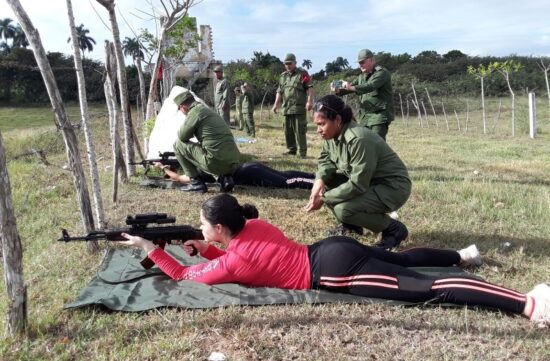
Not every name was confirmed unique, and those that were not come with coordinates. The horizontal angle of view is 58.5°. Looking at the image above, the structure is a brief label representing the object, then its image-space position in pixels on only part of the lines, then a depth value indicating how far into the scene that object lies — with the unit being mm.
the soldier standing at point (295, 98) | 9547
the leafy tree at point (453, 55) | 42156
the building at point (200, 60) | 17953
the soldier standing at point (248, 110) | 15688
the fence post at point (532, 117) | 15000
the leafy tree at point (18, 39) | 53384
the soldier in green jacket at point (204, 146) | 6672
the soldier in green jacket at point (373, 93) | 6996
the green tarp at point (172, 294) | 3404
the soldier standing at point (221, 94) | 14323
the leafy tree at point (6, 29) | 69625
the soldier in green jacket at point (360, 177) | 4316
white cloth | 8367
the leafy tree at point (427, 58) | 40188
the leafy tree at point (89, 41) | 56156
